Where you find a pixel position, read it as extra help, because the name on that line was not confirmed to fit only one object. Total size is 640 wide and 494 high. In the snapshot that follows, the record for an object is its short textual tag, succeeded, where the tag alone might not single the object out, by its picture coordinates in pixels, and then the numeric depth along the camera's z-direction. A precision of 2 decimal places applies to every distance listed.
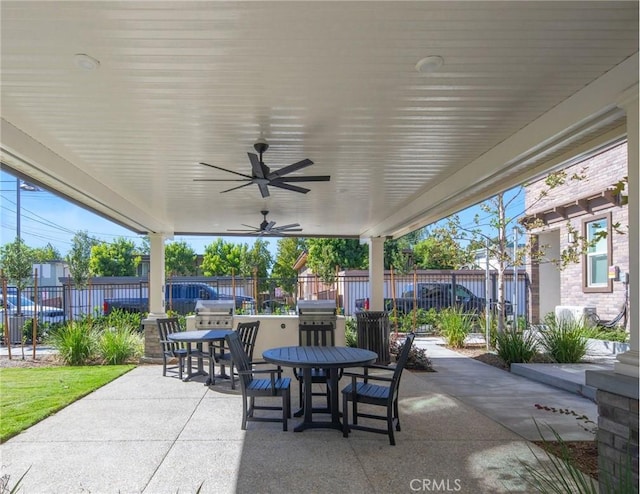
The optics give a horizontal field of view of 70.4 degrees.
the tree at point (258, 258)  21.85
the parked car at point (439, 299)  14.64
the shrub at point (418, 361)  8.03
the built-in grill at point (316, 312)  8.95
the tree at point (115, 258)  29.70
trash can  8.77
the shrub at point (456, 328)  10.46
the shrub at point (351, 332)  9.87
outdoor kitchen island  9.45
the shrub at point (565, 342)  7.82
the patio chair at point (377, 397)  4.24
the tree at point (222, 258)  25.80
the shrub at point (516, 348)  8.09
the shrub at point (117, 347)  8.54
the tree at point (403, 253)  13.77
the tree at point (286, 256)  25.47
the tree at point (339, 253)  22.44
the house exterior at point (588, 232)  9.48
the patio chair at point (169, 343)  7.26
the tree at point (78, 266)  11.29
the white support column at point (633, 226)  2.84
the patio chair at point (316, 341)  5.18
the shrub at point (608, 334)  8.52
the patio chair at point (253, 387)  4.59
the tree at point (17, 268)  10.25
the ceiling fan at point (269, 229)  8.07
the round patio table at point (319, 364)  4.38
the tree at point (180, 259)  29.97
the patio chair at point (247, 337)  6.85
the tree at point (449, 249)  10.40
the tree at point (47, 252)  22.96
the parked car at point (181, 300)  12.97
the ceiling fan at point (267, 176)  4.35
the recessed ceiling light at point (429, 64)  2.86
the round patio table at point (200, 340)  6.74
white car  11.86
